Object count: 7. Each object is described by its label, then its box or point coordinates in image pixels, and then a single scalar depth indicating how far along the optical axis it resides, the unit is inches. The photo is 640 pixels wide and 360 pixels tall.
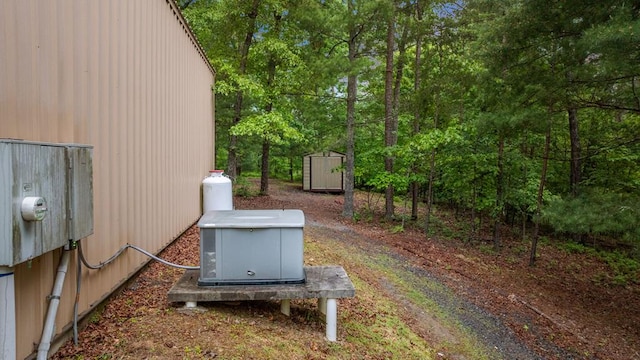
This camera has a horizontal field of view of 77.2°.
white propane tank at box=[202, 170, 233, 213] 307.1
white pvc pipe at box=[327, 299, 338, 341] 138.3
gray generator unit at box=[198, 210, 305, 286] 131.6
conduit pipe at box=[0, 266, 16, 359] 75.1
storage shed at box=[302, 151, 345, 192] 806.5
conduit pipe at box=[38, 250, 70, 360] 90.4
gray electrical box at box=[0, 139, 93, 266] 72.8
